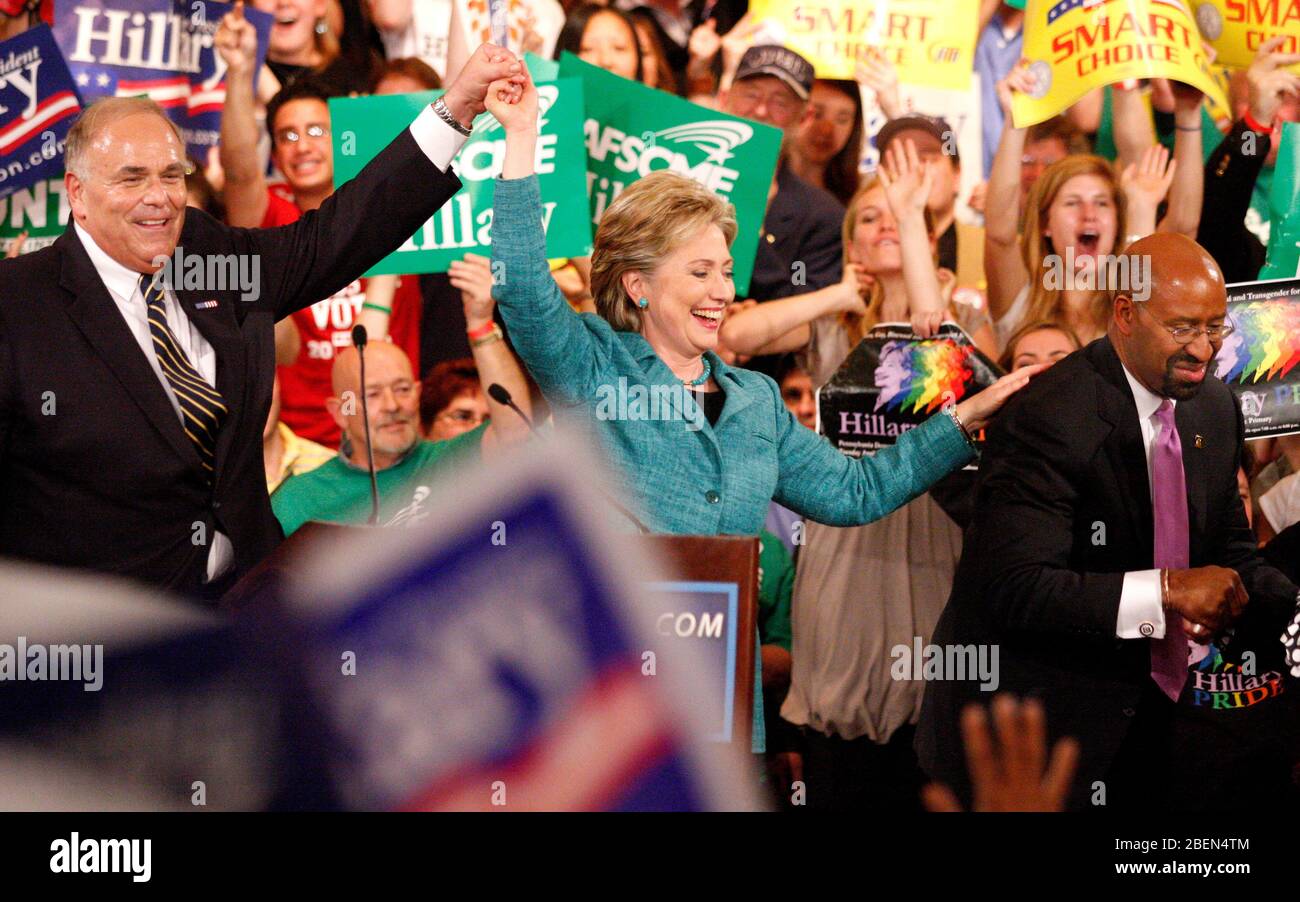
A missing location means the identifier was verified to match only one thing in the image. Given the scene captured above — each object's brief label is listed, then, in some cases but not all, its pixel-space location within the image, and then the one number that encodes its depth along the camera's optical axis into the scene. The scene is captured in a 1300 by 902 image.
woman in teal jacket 5.44
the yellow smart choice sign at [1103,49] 8.56
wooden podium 4.62
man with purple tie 5.88
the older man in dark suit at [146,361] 5.41
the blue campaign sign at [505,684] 4.60
